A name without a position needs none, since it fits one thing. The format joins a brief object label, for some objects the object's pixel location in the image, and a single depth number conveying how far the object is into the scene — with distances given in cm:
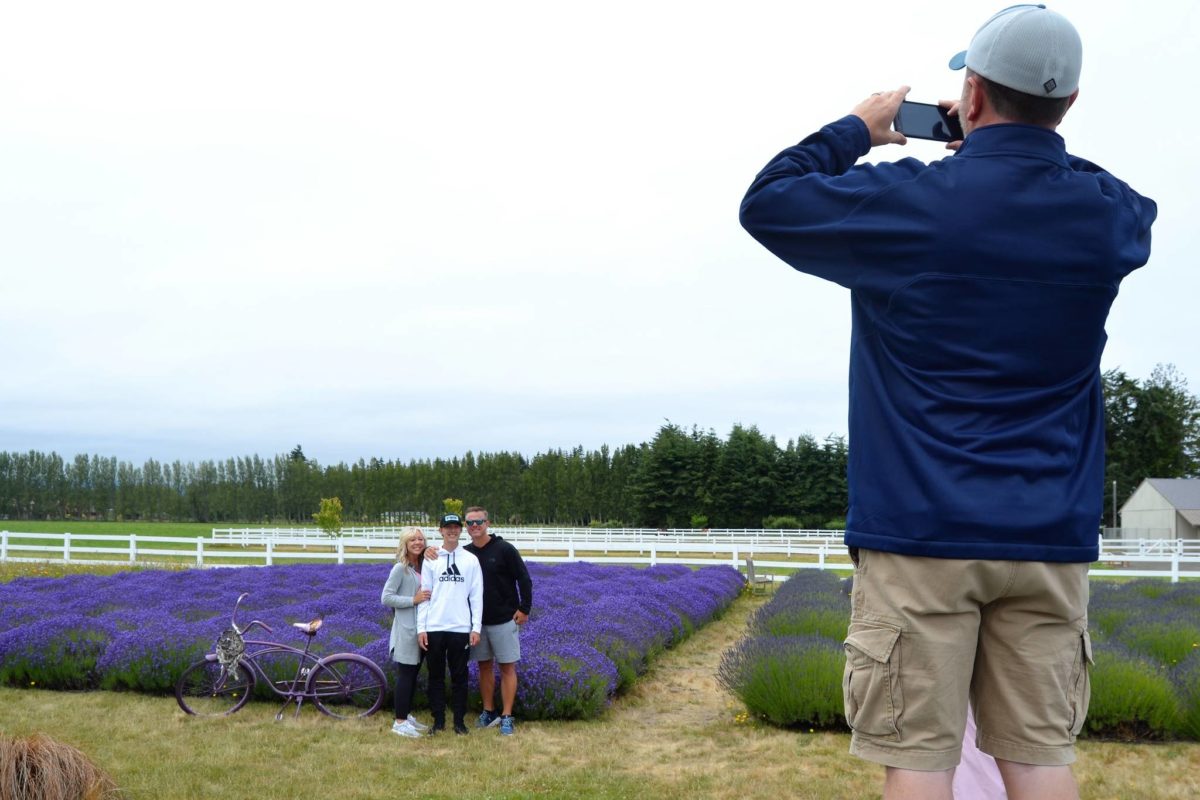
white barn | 5656
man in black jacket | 960
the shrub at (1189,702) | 859
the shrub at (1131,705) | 860
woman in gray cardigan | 930
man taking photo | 186
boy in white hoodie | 947
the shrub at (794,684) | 904
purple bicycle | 988
